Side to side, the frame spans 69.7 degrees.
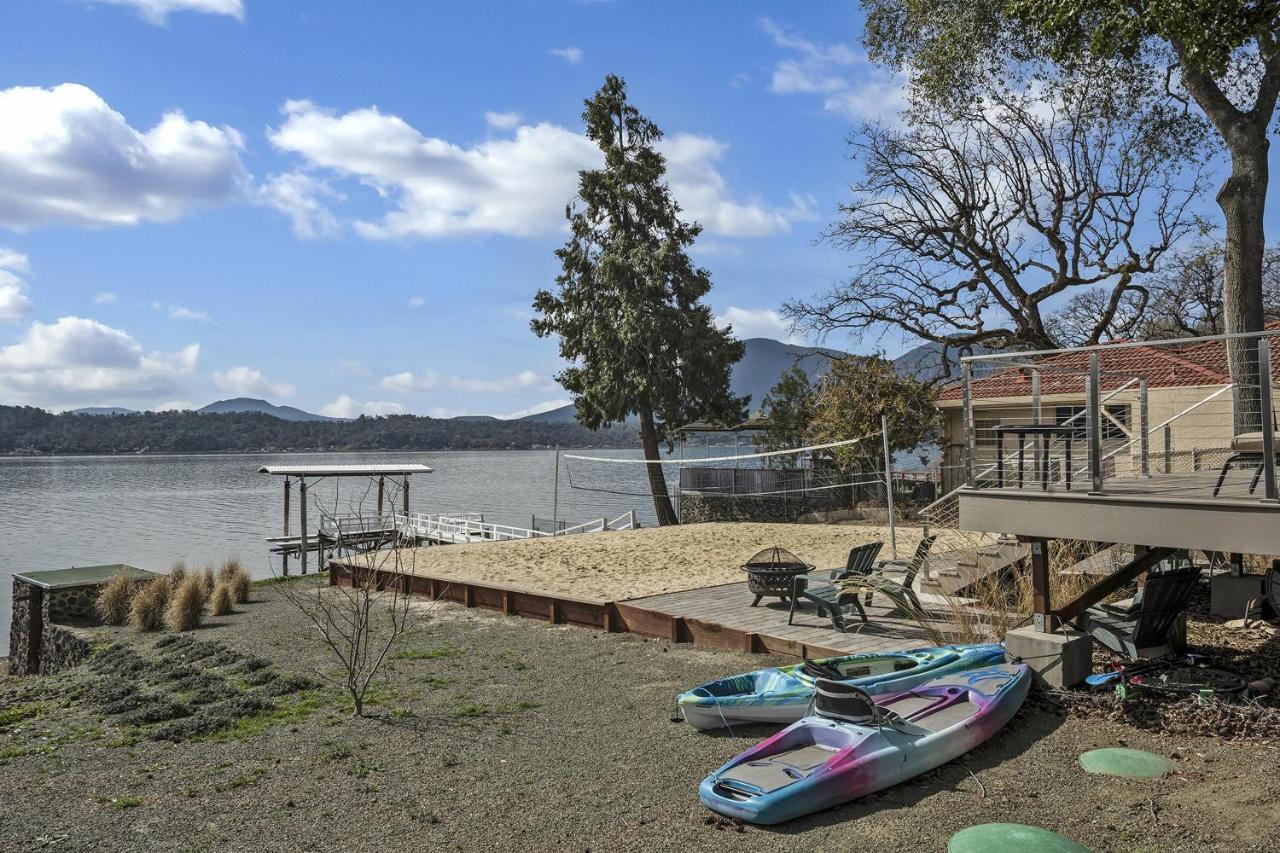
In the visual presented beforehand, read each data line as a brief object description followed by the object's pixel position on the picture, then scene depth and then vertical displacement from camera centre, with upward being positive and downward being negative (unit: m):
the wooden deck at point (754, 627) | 9.13 -1.90
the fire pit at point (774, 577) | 10.52 -1.45
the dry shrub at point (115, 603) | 16.52 -2.70
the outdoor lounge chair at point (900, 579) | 8.93 -1.41
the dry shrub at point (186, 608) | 14.70 -2.50
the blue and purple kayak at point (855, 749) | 5.36 -1.90
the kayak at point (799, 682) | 6.99 -1.82
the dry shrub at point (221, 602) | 15.74 -2.57
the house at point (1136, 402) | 17.86 +1.23
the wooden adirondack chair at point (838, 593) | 9.61 -1.56
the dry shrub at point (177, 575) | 16.71 -2.34
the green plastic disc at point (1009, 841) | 4.67 -2.03
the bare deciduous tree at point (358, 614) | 8.89 -2.39
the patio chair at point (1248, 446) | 7.23 +0.02
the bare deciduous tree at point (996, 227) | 26.47 +6.73
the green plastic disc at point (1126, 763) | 5.70 -1.99
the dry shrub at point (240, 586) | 16.77 -2.45
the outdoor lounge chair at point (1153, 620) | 7.40 -1.41
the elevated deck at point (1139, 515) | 5.96 -0.47
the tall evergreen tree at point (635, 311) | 29.08 +4.56
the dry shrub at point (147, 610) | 15.38 -2.65
